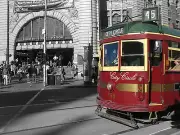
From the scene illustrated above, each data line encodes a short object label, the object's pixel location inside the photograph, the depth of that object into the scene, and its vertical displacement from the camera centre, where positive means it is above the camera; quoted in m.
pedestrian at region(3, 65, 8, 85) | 34.32 -0.50
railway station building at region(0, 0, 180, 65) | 55.47 +7.14
